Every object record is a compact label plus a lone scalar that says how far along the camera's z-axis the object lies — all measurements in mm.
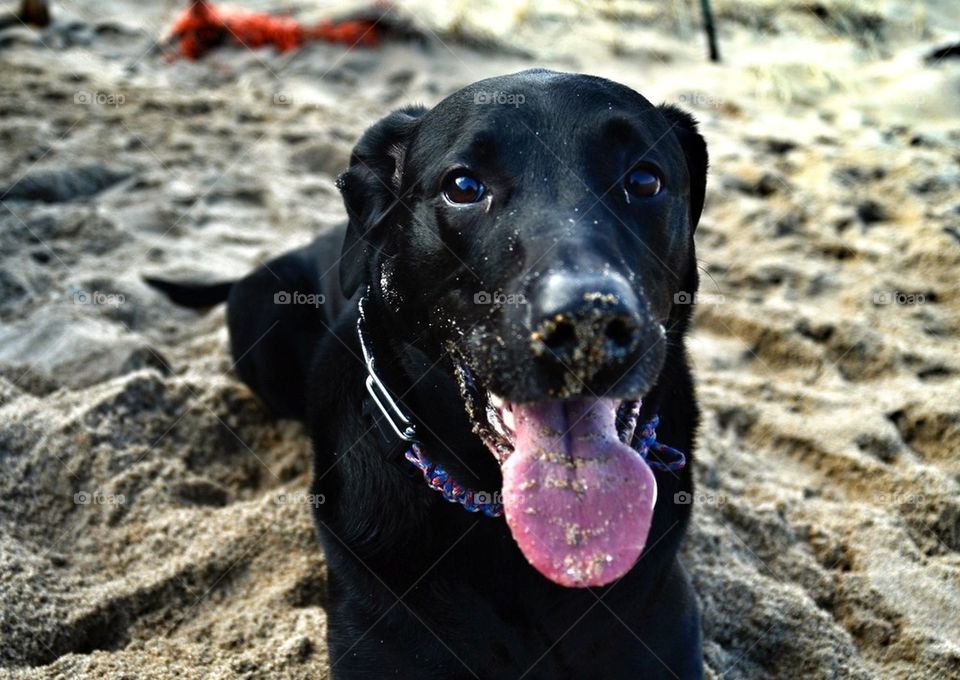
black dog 572
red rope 1750
